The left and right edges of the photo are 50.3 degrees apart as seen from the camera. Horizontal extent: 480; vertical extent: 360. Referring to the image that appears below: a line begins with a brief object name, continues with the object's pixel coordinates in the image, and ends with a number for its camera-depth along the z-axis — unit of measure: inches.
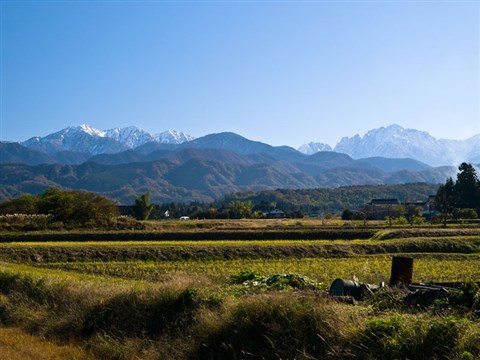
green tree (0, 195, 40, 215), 2842.0
